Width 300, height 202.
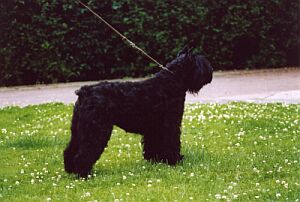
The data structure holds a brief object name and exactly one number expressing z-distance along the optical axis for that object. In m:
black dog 12.00
